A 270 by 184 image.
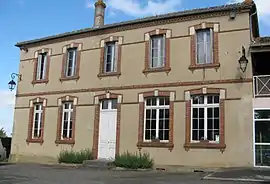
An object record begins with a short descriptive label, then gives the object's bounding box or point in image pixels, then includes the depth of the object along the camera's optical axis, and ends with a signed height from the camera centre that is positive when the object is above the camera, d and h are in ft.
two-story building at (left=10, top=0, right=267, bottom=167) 35.75 +5.57
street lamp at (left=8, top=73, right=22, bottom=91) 48.90 +7.24
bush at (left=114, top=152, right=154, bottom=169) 37.59 -4.44
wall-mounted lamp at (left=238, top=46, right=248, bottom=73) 34.79 +8.72
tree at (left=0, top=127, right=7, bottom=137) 99.16 -2.45
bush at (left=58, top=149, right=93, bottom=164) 41.95 -4.44
